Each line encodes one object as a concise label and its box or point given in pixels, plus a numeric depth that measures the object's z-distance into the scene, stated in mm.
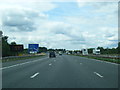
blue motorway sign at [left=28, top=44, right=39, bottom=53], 75125
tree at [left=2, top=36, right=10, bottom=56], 82119
